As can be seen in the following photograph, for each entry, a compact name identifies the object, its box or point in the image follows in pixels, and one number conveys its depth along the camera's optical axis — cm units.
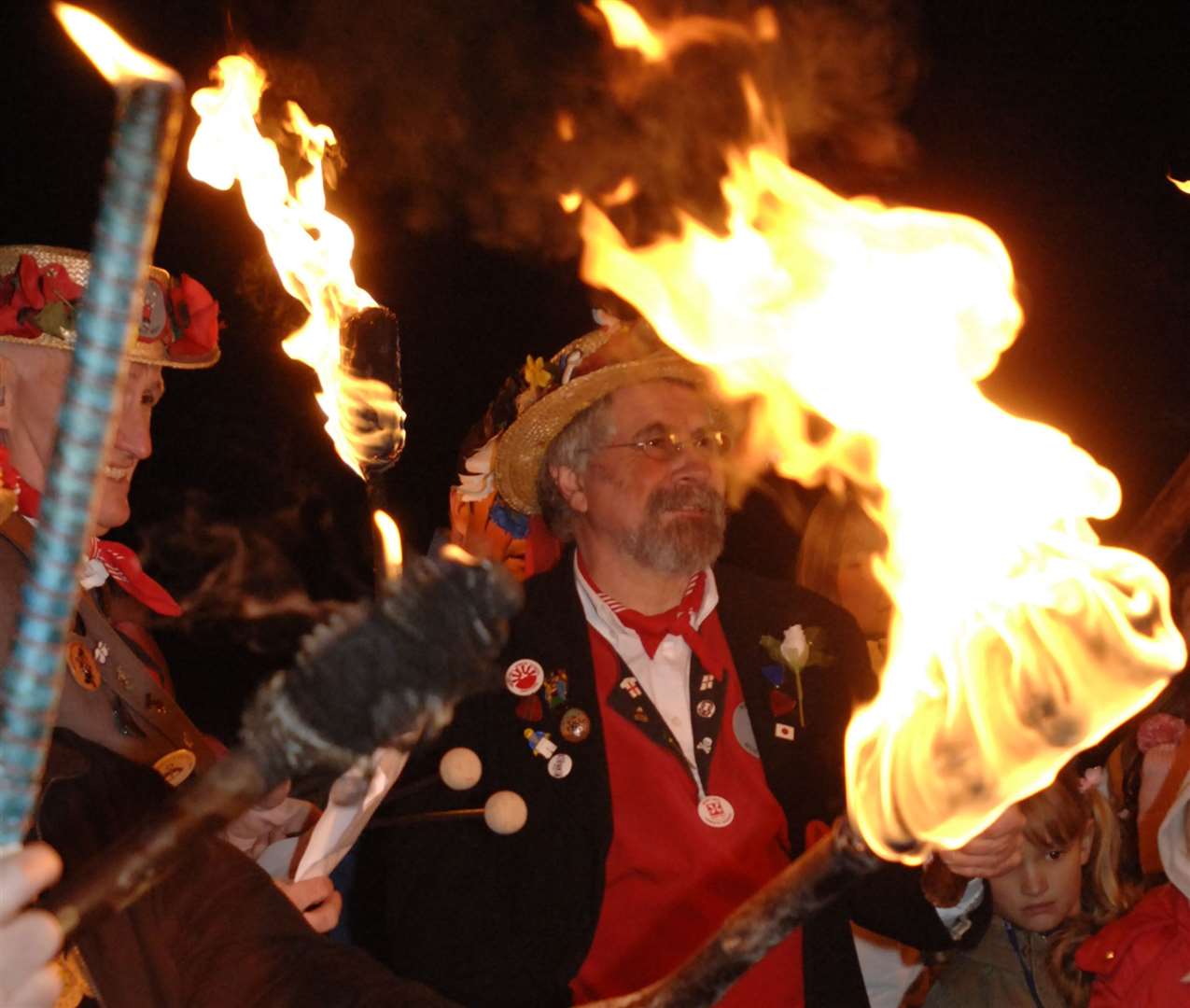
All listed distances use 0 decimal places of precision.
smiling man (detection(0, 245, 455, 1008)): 204
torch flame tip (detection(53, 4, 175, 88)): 126
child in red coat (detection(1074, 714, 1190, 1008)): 355
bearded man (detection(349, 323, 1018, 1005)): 345
